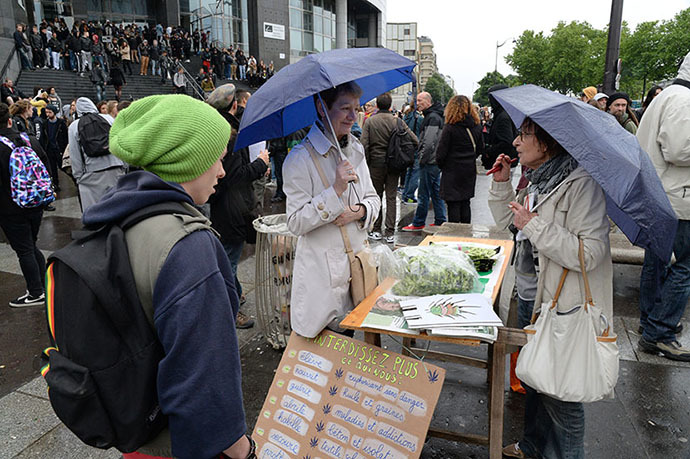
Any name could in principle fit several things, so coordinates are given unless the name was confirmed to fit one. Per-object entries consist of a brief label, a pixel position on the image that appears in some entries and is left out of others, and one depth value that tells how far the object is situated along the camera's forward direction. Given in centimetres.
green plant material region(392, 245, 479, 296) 241
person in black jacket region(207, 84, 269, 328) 400
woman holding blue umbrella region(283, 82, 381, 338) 246
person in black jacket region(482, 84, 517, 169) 594
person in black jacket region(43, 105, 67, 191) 1125
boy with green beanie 118
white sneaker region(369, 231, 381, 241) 732
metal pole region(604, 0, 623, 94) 962
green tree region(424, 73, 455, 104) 9600
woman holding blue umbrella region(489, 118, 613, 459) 214
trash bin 373
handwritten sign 222
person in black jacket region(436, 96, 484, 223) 625
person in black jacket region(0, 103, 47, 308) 447
